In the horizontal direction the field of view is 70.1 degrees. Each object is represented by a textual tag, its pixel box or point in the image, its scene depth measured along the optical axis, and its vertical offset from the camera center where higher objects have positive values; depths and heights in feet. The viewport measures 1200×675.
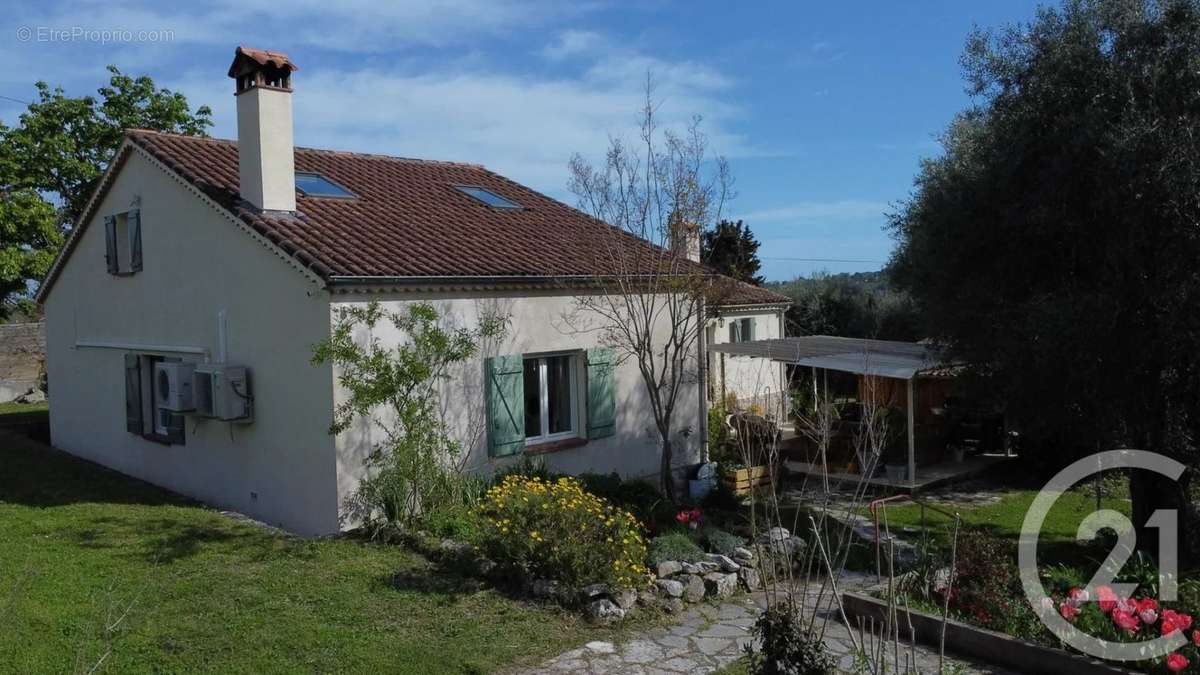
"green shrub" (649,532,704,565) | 31.42 -8.45
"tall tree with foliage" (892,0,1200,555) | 28.91 +2.94
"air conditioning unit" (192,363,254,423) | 39.04 -2.61
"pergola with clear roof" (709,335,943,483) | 46.80 -2.33
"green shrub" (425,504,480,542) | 33.14 -7.69
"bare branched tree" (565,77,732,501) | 40.06 +1.84
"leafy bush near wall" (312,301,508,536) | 33.86 -3.20
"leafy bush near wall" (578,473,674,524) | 36.50 -7.73
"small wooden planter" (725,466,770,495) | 50.37 -9.50
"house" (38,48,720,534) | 36.70 +1.23
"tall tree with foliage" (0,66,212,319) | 82.17 +20.31
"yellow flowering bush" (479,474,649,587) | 27.81 -7.19
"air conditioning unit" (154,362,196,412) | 40.27 -2.29
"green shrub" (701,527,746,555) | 33.12 -8.64
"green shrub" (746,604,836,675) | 19.10 -7.44
